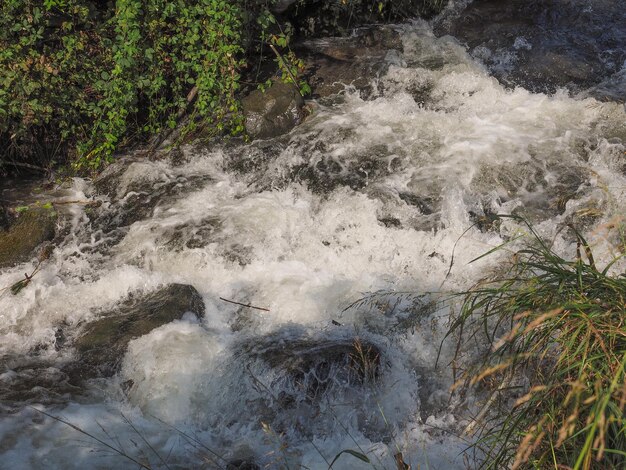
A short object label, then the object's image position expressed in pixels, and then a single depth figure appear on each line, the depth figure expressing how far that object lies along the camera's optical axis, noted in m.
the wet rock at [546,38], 7.70
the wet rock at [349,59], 7.64
